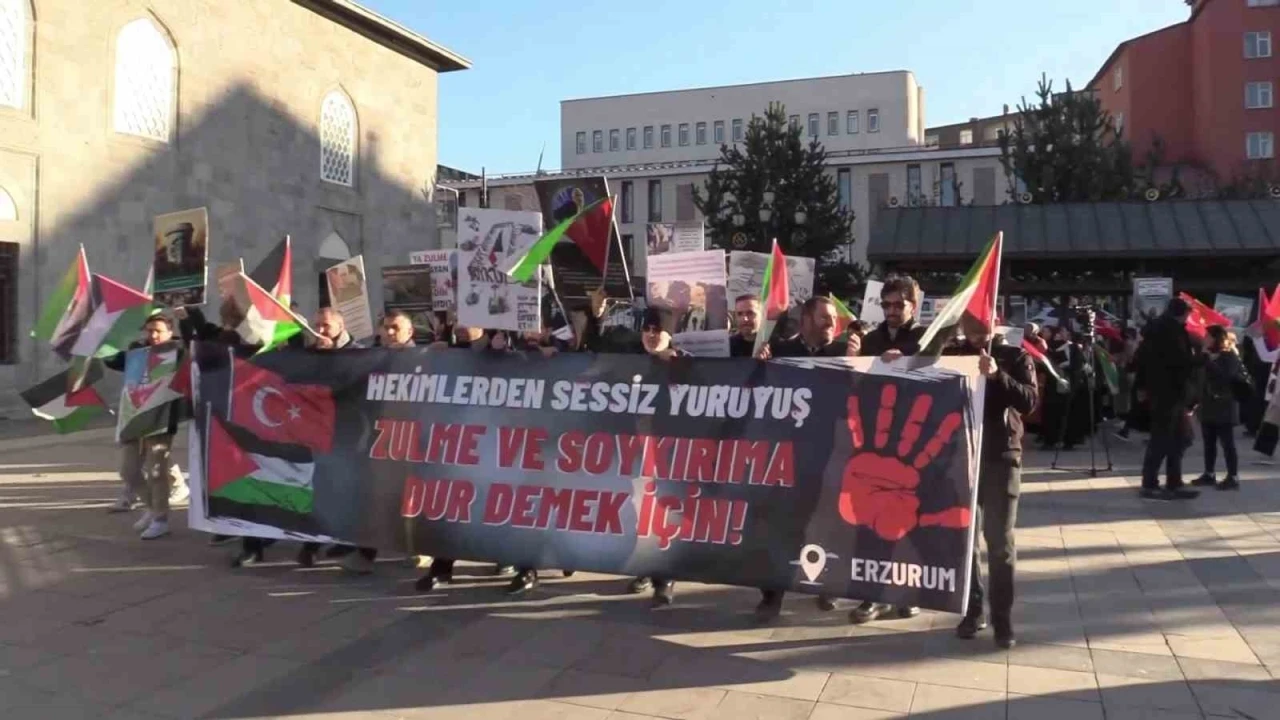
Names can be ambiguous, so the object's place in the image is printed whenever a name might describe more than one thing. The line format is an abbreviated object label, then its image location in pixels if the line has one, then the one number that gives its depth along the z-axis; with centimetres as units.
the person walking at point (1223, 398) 1019
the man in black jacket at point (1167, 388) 934
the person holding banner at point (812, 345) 584
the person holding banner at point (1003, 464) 523
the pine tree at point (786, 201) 3409
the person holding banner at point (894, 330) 569
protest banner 515
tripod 1159
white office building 5694
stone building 1955
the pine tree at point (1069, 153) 3462
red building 5025
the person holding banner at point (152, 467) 798
